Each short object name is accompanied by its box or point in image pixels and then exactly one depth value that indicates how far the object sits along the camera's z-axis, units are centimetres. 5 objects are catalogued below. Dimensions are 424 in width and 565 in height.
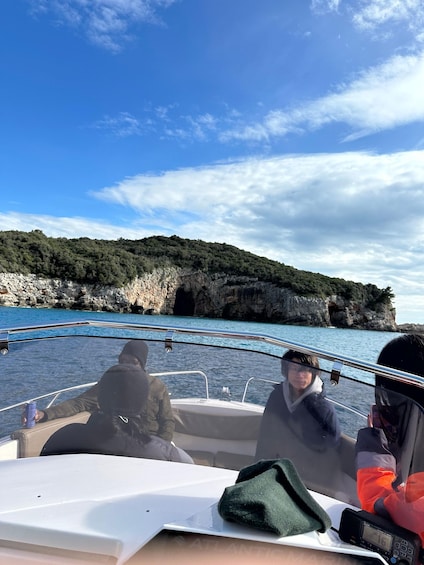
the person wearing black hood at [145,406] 207
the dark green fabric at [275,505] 114
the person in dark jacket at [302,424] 180
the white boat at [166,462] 115
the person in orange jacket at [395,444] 139
